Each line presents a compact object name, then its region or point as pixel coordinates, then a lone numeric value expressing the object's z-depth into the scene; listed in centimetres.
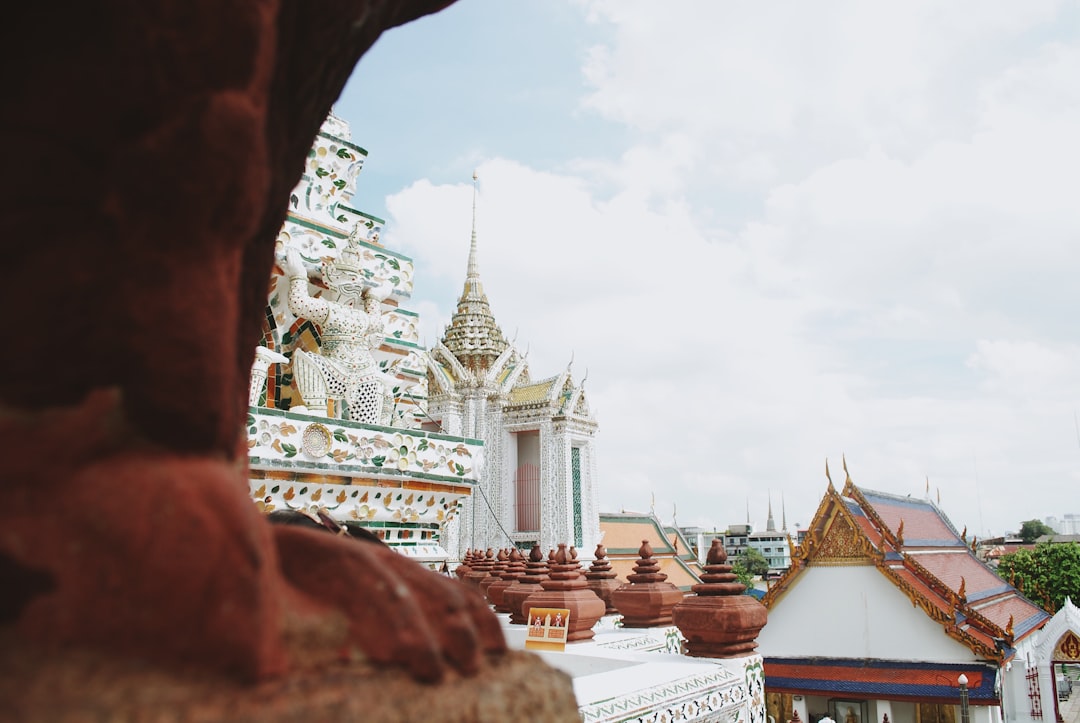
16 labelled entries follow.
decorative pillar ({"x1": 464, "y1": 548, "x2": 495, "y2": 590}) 848
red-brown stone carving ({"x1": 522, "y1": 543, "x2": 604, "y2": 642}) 496
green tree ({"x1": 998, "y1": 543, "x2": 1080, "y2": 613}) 1998
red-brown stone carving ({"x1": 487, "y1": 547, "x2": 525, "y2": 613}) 682
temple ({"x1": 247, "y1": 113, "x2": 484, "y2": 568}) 531
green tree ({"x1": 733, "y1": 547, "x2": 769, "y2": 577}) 3949
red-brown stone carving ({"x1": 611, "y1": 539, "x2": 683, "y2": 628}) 562
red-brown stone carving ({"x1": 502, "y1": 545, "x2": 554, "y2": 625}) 624
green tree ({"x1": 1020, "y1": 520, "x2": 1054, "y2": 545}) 5114
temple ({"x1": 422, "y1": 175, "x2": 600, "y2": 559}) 1762
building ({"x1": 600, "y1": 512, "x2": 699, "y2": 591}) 1828
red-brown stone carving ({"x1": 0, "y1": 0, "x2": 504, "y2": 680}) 70
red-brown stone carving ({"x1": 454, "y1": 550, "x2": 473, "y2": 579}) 884
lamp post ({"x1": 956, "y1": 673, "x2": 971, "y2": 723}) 747
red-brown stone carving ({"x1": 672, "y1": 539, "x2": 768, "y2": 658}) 420
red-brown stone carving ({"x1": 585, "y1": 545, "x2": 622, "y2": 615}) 678
